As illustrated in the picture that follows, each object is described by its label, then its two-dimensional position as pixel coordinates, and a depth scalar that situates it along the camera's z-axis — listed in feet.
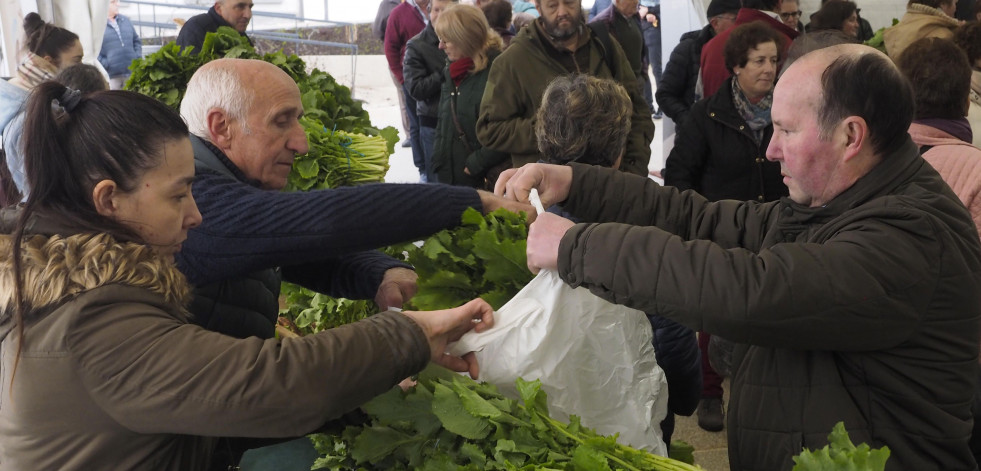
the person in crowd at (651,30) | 35.95
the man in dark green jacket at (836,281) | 5.35
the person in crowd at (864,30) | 23.28
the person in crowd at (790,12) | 20.98
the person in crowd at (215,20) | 18.94
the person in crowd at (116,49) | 27.40
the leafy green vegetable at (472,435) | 5.31
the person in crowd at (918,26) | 18.17
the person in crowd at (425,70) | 21.36
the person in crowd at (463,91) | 17.65
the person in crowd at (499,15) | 22.90
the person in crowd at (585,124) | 9.36
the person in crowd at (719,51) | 18.13
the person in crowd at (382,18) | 32.12
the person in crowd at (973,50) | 14.73
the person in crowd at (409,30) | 27.12
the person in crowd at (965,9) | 24.56
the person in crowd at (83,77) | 15.20
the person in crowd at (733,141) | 14.44
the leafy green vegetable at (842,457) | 4.47
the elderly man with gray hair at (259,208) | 6.88
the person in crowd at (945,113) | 11.41
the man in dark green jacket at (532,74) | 14.99
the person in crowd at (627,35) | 20.11
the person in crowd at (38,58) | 16.78
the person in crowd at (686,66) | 19.70
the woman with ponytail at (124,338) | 4.77
